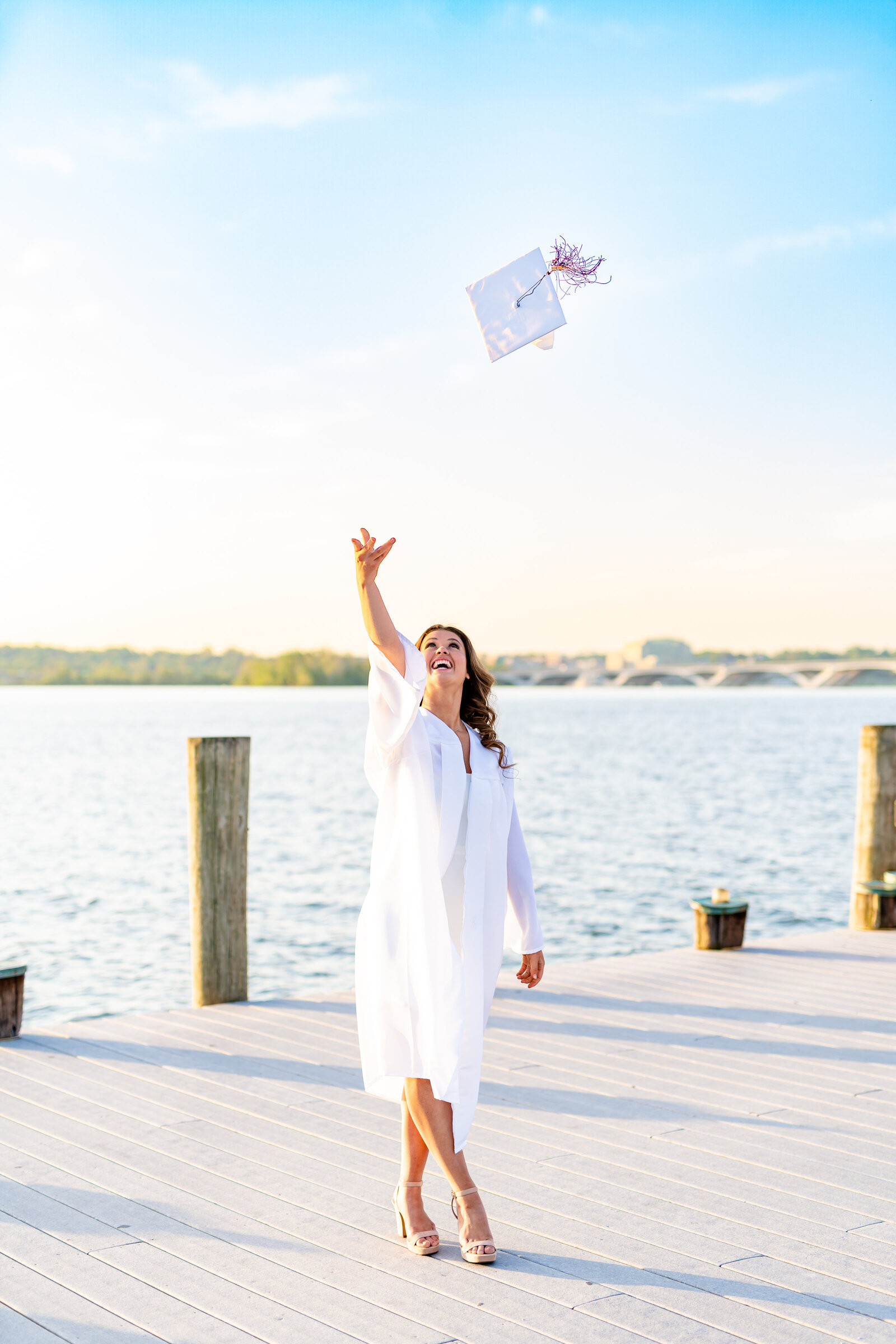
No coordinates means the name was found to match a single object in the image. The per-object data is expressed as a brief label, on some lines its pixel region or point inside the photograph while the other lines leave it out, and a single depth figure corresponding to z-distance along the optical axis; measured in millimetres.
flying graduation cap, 3402
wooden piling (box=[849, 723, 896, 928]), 8555
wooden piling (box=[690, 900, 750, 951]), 7359
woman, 3127
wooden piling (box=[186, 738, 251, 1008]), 6156
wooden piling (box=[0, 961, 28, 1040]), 5336
